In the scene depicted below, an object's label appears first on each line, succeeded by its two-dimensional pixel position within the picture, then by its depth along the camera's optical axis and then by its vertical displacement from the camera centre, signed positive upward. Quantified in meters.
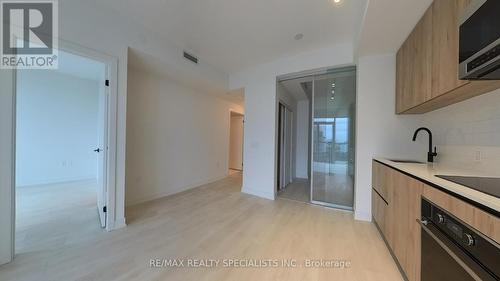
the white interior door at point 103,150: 2.40 -0.15
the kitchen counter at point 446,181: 0.77 -0.24
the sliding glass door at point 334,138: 3.28 +0.06
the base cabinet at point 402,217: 1.38 -0.68
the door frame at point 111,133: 2.40 +0.06
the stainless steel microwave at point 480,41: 0.98 +0.59
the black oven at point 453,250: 0.75 -0.52
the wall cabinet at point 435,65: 1.42 +0.73
